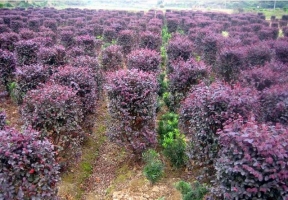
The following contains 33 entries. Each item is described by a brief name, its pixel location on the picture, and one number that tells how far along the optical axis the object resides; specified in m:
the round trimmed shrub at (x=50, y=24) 20.09
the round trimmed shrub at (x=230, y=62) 10.27
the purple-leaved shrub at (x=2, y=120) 5.49
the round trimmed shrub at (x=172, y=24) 22.58
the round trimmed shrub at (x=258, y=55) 10.38
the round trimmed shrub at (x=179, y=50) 10.95
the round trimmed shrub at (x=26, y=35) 14.35
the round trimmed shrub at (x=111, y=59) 10.54
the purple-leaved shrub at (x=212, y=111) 5.13
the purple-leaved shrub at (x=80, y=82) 7.00
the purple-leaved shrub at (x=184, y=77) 7.90
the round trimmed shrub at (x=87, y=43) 12.40
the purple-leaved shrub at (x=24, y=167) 3.75
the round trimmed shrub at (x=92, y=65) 8.69
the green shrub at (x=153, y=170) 5.71
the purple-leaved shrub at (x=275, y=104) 5.57
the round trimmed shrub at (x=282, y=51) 11.26
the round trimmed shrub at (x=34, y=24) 20.04
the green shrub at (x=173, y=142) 6.22
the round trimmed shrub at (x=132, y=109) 6.08
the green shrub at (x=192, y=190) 4.80
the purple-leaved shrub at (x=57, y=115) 5.58
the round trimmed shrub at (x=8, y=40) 13.02
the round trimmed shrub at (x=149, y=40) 13.33
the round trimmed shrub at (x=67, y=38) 14.82
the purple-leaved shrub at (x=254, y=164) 3.37
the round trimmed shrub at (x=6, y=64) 9.60
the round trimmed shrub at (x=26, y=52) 10.66
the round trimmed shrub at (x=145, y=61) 8.75
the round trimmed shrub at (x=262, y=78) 7.34
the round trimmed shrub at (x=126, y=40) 14.41
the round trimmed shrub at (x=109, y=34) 17.26
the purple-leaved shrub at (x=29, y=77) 7.83
